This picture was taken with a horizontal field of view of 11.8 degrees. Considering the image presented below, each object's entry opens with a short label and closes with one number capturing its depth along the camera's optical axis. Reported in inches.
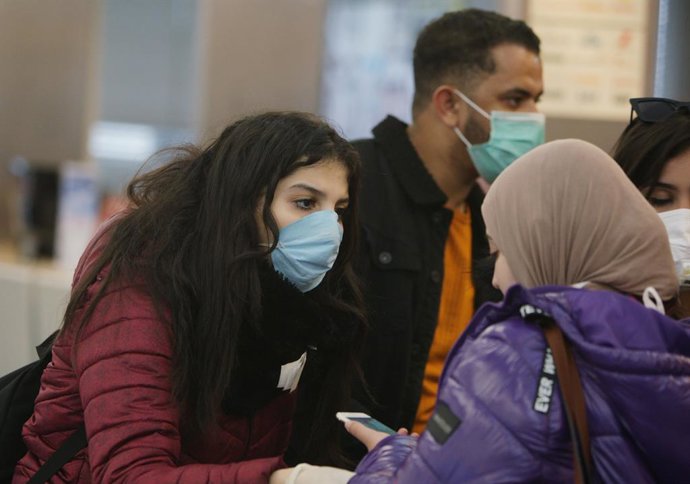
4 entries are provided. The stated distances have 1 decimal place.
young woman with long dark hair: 150.4
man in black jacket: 171.7
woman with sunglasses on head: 159.6
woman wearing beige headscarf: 140.6
